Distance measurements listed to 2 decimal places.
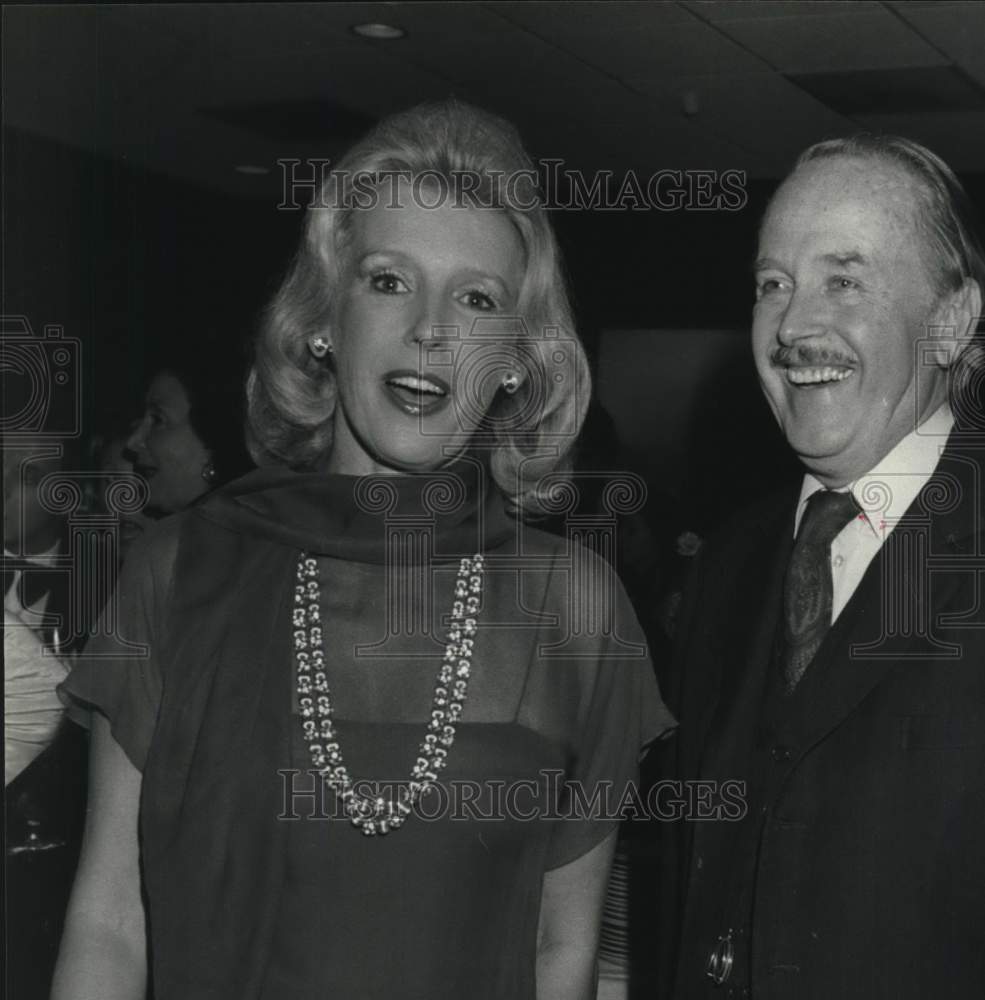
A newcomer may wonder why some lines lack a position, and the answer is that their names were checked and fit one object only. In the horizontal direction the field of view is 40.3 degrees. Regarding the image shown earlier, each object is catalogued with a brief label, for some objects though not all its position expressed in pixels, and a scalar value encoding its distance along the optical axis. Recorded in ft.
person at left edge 6.34
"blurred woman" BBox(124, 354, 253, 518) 7.08
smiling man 4.59
